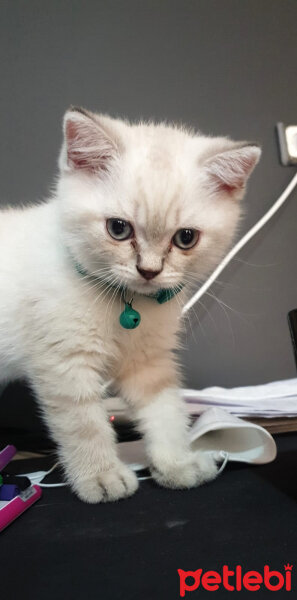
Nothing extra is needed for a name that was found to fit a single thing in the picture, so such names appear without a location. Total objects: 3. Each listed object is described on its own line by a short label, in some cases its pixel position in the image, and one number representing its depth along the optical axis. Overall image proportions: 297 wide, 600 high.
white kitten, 0.17
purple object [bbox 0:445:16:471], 0.20
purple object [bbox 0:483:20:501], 0.17
